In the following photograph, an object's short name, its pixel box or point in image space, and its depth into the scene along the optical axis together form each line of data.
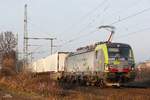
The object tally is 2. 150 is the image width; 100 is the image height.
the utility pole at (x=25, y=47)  54.70
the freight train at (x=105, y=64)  31.81
